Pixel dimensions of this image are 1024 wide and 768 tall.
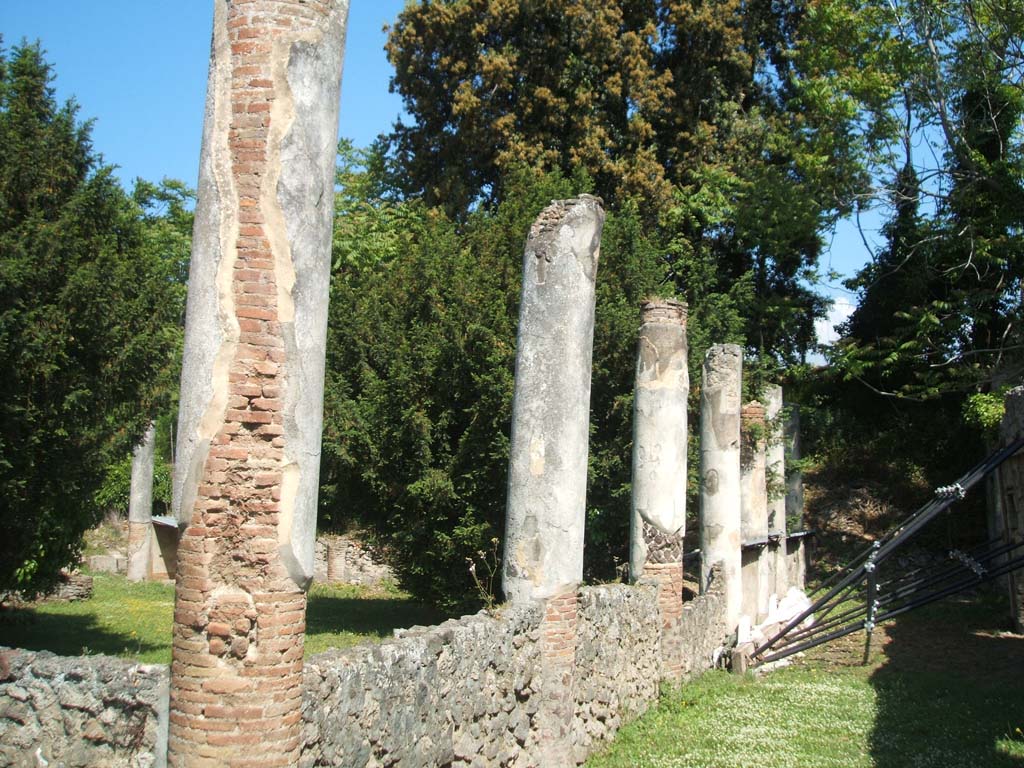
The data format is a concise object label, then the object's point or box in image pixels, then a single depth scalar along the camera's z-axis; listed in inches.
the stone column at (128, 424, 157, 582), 962.1
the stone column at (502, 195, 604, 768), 331.0
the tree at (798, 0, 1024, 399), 761.6
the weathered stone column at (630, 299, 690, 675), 461.4
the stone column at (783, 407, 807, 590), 841.8
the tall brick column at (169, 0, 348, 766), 195.5
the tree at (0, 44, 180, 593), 428.1
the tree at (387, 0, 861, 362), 865.5
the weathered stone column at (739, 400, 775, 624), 658.2
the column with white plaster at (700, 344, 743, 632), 575.2
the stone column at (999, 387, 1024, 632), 599.2
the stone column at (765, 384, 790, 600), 745.0
